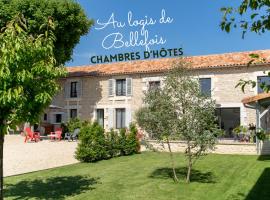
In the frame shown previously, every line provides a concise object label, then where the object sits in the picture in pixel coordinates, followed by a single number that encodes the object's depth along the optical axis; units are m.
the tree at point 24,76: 7.13
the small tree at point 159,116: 11.57
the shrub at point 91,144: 16.95
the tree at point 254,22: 3.27
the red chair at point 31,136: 26.22
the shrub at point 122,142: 19.22
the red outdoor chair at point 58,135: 26.97
